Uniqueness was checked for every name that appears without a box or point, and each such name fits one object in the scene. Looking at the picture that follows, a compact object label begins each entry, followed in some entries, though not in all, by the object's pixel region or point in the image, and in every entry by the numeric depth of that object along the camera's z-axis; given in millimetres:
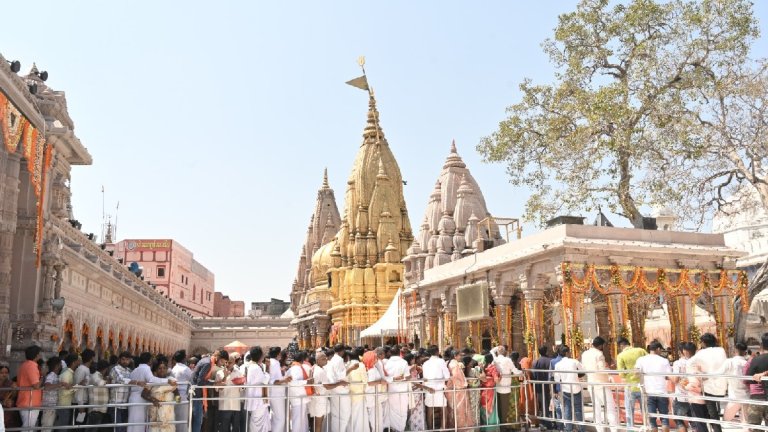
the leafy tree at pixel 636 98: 20688
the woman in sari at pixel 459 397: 11844
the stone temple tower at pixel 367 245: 46719
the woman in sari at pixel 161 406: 10062
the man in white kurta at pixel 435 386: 11703
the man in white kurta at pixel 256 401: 10836
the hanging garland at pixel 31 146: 12875
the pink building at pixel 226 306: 100750
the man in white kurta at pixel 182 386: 11102
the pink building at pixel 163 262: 74375
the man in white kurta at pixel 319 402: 11273
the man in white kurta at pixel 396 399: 11758
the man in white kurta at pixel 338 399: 11186
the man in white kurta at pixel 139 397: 10344
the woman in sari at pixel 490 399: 12203
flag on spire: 58000
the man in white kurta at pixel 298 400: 11117
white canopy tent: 30953
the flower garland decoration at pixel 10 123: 12625
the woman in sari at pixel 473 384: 12102
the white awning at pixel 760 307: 32531
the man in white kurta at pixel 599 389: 11211
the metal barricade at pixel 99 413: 9648
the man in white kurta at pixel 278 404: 10945
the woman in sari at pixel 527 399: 12664
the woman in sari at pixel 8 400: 9578
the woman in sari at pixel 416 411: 12047
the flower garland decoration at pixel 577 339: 17042
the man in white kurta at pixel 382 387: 11641
